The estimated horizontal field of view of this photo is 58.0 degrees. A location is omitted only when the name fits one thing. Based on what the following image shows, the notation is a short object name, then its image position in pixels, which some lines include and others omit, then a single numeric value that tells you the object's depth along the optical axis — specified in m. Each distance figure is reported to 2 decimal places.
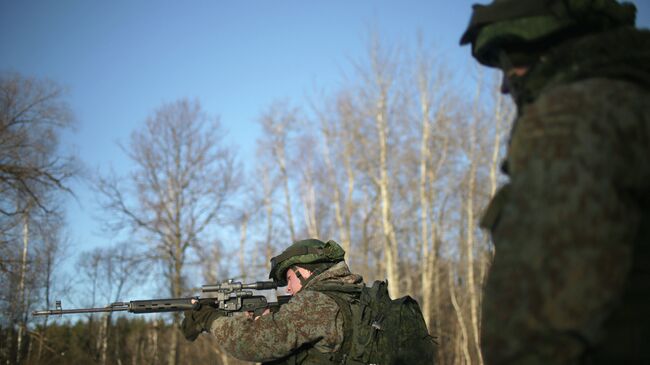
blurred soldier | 1.41
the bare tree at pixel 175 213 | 23.62
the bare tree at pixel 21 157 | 12.21
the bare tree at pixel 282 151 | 26.53
